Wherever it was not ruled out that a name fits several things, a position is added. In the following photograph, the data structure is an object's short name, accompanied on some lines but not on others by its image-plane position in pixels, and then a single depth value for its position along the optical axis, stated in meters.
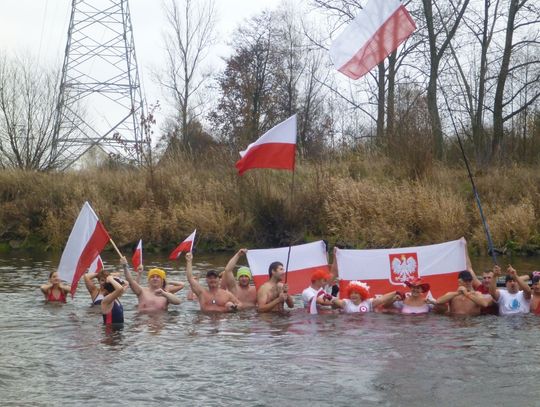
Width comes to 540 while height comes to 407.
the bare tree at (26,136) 36.19
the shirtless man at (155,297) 14.99
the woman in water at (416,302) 14.38
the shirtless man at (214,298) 14.98
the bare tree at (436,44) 29.47
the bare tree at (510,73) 30.17
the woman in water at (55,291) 16.44
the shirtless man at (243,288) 15.41
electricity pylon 33.66
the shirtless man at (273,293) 14.52
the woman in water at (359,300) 14.39
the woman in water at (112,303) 13.13
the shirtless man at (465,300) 14.05
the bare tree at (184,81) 42.31
